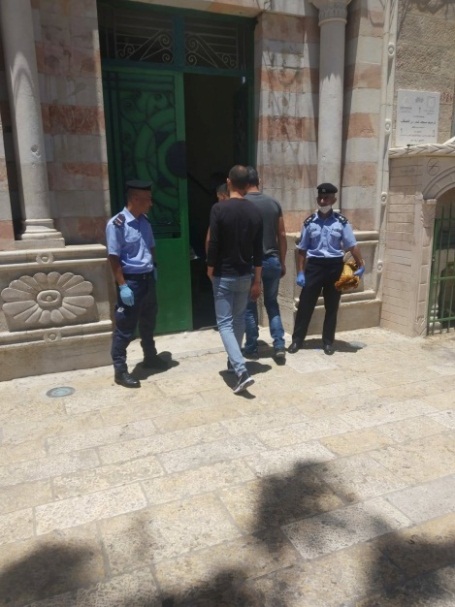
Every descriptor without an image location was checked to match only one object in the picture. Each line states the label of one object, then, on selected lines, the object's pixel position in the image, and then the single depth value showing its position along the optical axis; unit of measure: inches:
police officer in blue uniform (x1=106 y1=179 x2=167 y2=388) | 172.1
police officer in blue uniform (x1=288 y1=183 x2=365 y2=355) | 209.3
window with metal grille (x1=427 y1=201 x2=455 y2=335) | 238.4
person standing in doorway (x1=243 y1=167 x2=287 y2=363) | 200.2
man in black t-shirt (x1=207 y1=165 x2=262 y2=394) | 167.8
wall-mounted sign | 241.4
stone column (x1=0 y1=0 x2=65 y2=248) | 173.6
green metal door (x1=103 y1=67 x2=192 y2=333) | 215.2
